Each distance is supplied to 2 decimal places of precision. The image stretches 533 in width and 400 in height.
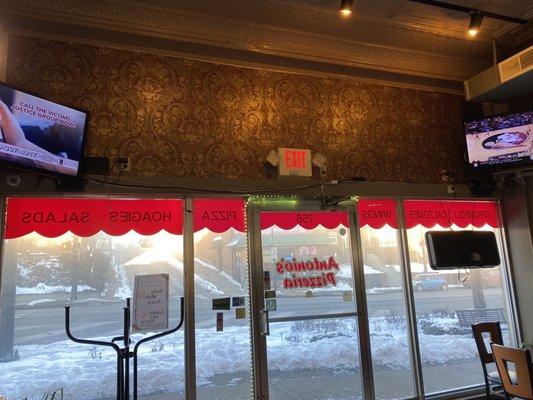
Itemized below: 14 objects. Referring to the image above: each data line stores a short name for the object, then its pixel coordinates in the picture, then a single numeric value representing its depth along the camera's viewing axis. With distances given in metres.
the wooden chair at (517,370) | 2.64
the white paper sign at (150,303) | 2.73
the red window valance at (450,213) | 4.41
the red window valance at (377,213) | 4.21
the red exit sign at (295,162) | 3.86
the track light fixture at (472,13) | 3.59
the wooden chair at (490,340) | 3.49
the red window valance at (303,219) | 3.86
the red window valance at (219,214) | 3.68
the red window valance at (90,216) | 3.24
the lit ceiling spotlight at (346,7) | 3.27
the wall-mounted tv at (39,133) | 2.76
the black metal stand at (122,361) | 2.49
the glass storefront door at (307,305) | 3.67
